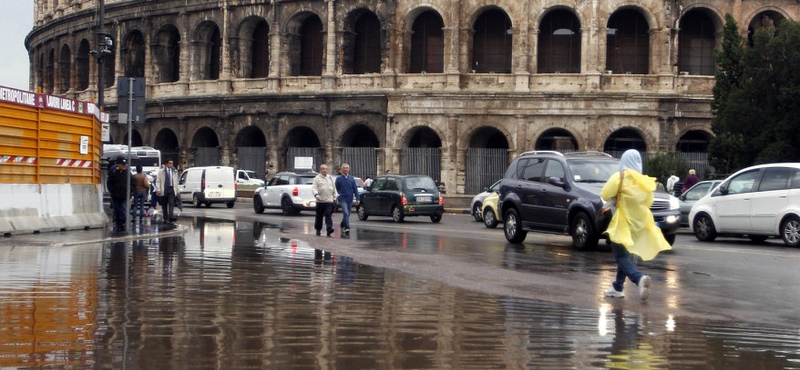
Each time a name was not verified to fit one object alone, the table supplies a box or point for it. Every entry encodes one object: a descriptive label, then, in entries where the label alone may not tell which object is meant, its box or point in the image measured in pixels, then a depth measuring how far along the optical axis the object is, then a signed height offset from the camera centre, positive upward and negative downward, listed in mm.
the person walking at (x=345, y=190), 23609 +73
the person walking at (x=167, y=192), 27812 +0
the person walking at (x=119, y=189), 22612 +54
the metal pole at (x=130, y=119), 22484 +1465
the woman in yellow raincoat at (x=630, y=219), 11664 -250
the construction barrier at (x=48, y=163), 19922 +537
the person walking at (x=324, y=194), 22453 -14
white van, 41594 +242
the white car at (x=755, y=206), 20859 -192
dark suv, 19438 -37
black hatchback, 31719 -114
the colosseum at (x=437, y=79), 44031 +4823
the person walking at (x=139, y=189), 25938 +66
